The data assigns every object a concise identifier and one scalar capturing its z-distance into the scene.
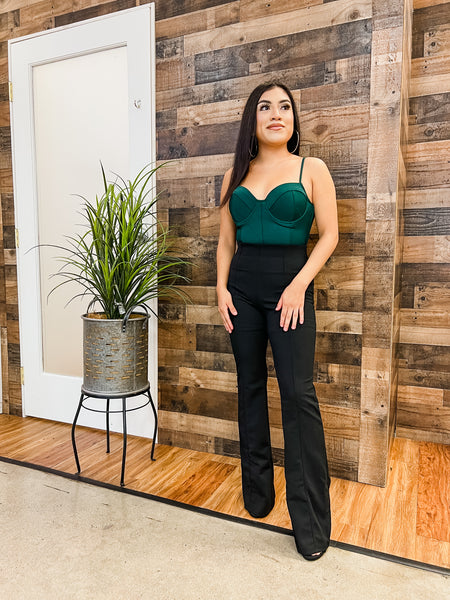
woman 1.66
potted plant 2.04
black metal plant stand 2.06
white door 2.41
